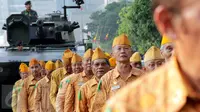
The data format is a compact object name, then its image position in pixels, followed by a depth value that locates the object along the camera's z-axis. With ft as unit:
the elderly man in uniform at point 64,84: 37.90
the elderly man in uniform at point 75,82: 35.53
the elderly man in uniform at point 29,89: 46.39
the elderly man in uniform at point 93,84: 29.19
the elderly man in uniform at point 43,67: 49.69
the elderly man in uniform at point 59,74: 44.62
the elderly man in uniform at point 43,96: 45.73
